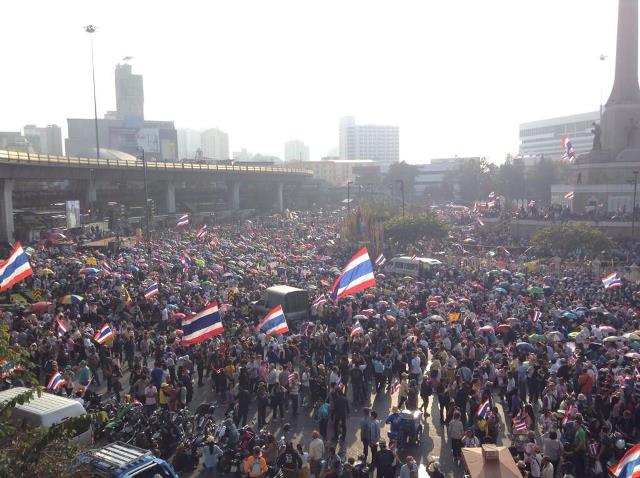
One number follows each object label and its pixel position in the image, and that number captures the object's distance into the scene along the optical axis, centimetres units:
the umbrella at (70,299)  2155
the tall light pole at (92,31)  5958
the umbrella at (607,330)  1766
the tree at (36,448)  606
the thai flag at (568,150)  5200
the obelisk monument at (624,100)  5381
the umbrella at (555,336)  1704
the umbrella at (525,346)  1619
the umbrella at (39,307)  2083
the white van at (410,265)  3091
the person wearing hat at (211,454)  1143
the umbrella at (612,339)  1609
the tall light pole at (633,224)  4111
